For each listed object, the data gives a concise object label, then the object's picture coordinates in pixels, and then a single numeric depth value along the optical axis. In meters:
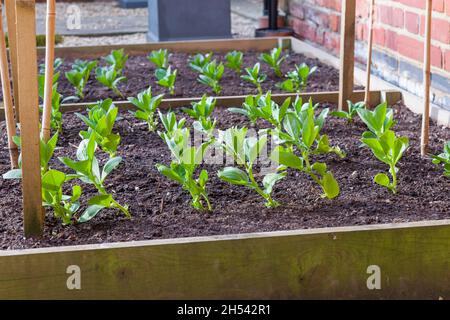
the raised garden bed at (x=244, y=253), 1.87
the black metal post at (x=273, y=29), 5.57
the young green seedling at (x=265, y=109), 2.68
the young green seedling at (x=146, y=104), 2.96
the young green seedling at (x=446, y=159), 2.30
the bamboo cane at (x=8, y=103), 2.30
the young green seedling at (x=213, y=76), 3.72
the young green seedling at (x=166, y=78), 3.69
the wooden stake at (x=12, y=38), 2.58
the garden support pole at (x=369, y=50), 2.99
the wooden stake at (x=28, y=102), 1.90
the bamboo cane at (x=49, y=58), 2.16
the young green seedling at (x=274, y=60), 4.16
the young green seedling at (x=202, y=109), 2.86
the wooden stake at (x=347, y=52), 3.19
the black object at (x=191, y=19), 5.66
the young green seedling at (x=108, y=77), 3.77
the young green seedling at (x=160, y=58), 4.19
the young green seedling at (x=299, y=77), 3.72
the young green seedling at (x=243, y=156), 2.14
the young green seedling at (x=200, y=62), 4.09
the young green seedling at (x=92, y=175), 2.08
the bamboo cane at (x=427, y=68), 2.51
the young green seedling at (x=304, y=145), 2.19
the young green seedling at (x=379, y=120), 2.50
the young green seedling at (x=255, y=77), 3.75
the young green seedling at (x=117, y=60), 4.23
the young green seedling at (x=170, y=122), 2.60
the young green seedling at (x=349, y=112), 3.00
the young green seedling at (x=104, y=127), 2.55
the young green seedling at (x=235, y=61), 4.18
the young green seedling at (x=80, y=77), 3.72
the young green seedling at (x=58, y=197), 2.06
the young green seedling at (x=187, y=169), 2.13
